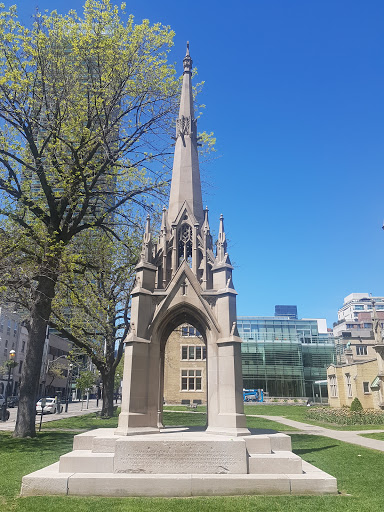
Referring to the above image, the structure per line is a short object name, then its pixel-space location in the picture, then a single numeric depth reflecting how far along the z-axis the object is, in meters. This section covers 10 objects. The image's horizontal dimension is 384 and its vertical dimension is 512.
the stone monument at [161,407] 8.82
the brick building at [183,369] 53.19
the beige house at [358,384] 39.78
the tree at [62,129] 16.78
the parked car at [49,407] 40.97
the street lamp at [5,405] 29.22
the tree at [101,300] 20.25
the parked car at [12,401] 47.94
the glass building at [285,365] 65.94
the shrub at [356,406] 34.28
